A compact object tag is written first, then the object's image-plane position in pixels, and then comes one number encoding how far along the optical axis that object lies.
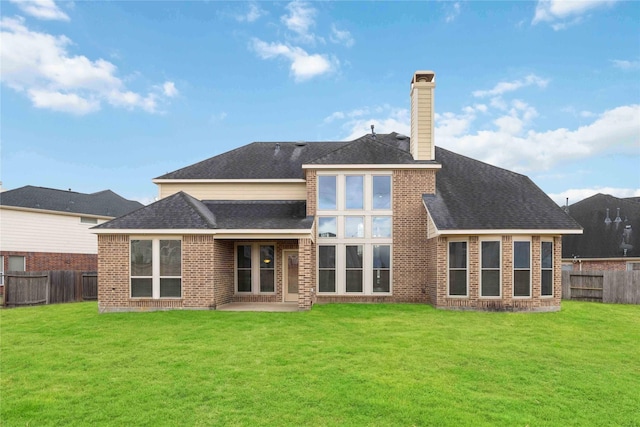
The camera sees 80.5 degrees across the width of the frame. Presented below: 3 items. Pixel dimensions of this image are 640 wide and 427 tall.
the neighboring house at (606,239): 22.53
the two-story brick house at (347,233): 13.03
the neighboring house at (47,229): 20.58
